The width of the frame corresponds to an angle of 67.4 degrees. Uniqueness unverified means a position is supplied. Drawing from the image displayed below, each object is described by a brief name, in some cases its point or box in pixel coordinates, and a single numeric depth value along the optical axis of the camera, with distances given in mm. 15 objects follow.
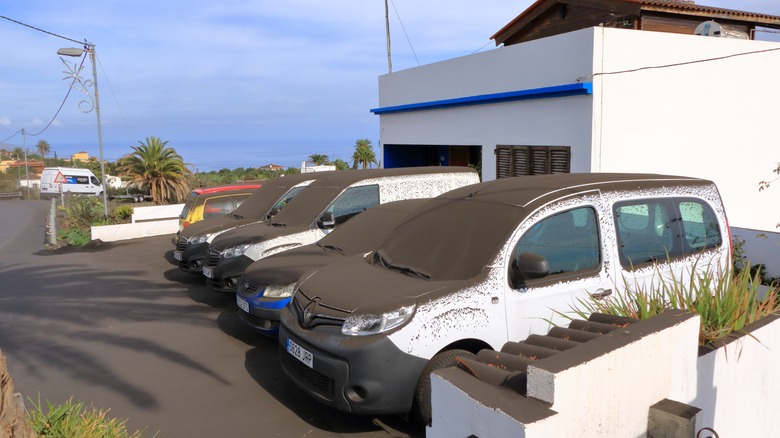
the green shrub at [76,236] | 16750
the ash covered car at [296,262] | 6473
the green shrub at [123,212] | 19375
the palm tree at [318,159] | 45031
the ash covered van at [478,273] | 4246
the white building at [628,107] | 10609
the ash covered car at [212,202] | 12867
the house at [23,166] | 73644
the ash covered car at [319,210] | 8250
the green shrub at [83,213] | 19297
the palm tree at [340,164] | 34444
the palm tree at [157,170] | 23125
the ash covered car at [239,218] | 10141
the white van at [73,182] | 38594
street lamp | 17953
